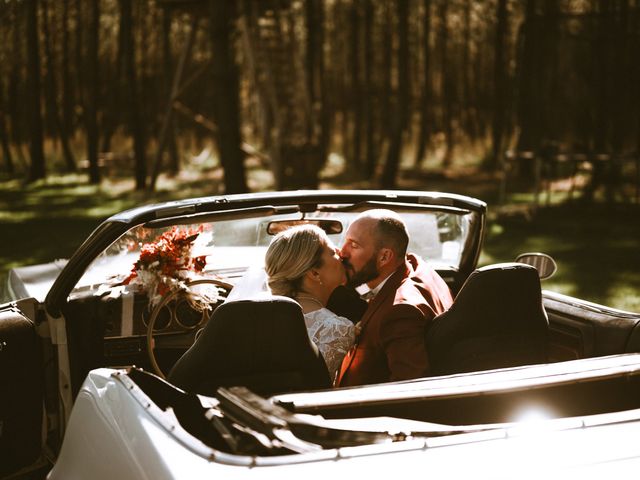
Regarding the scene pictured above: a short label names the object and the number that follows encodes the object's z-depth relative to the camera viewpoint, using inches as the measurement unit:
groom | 129.3
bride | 136.3
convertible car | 77.5
